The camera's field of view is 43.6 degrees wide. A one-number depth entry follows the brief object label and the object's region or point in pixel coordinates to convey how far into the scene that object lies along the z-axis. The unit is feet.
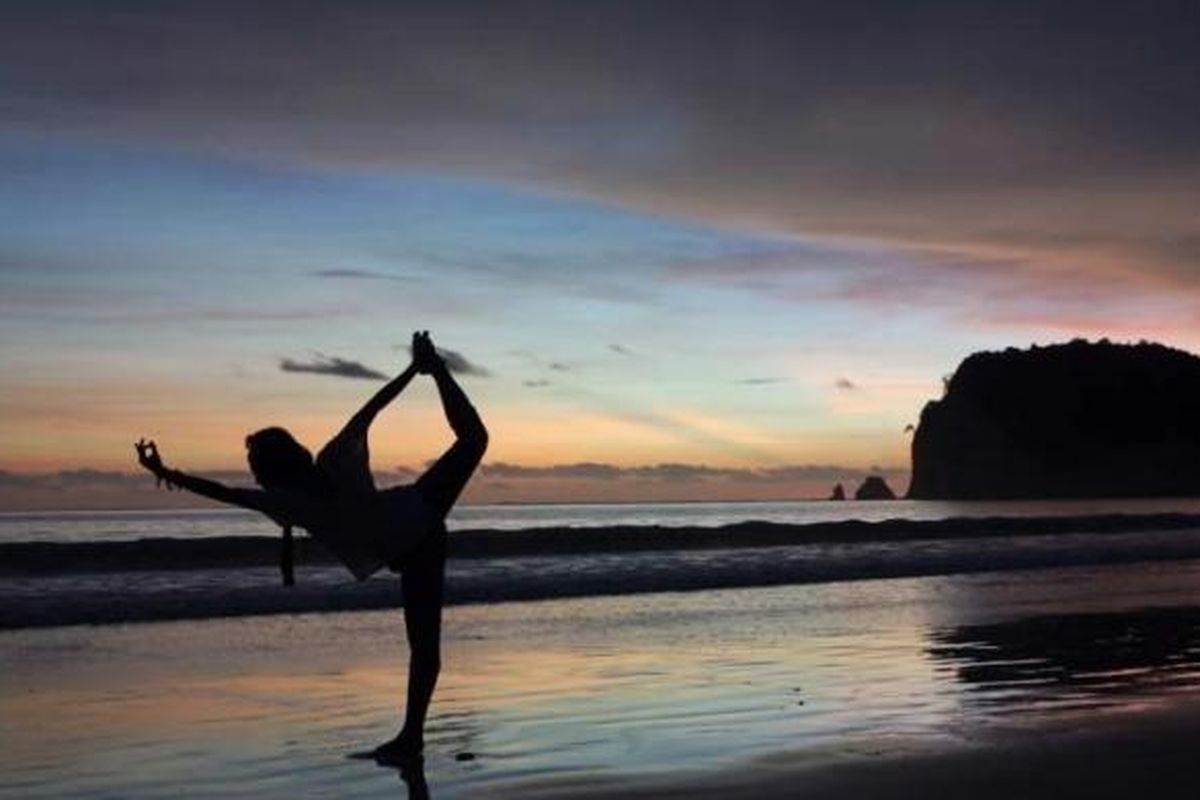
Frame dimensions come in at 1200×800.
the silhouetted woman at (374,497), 24.44
